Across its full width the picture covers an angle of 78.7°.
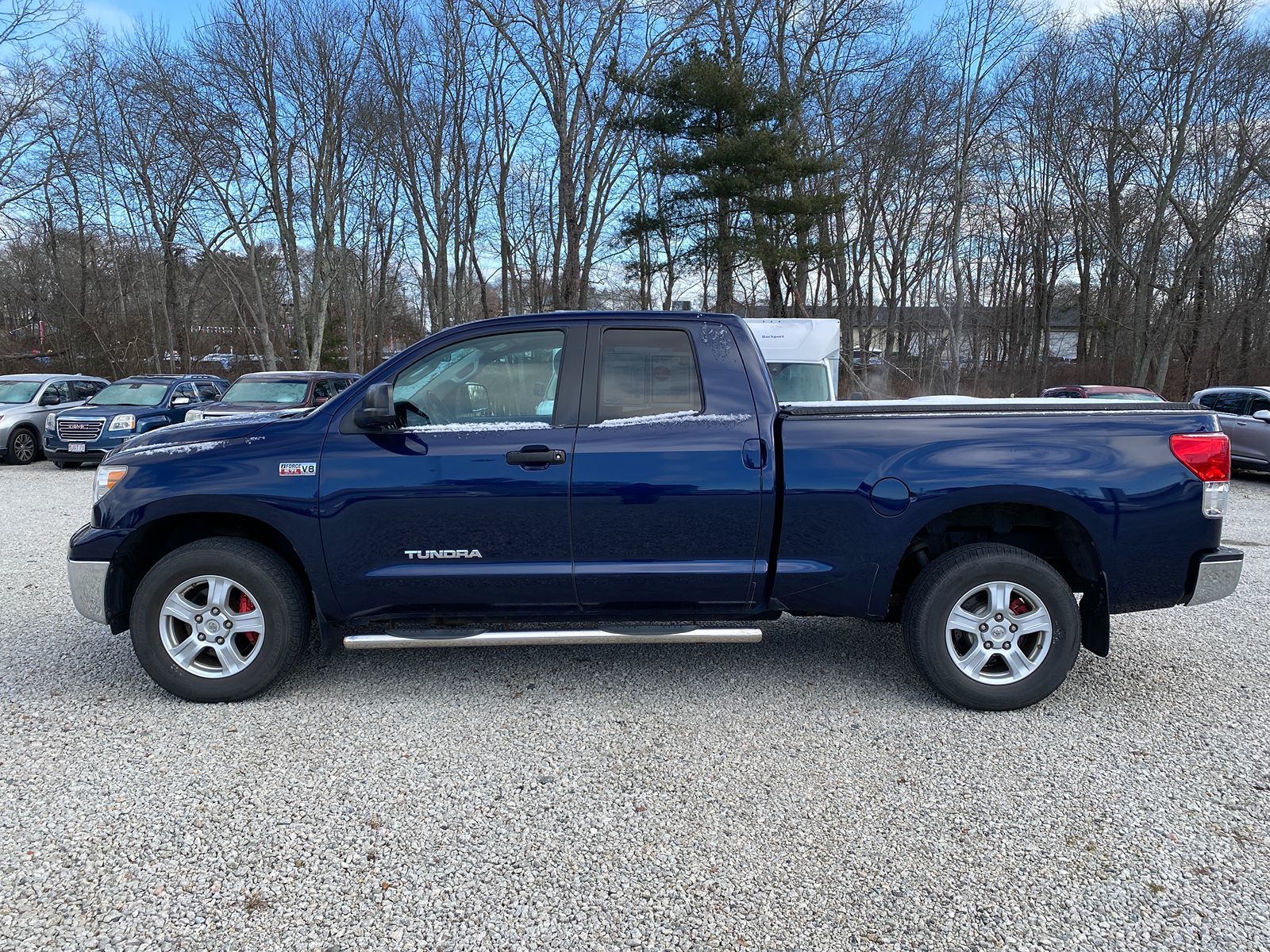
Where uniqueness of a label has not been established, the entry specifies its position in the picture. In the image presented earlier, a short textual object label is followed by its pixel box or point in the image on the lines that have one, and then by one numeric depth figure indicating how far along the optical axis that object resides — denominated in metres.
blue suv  13.73
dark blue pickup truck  3.71
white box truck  11.03
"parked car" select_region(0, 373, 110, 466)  14.59
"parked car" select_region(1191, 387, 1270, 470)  12.55
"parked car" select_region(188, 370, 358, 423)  12.95
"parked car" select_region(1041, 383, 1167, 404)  15.13
